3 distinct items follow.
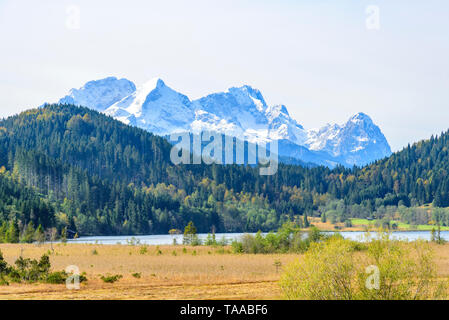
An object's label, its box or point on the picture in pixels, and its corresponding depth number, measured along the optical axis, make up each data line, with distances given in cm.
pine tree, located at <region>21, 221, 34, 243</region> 12945
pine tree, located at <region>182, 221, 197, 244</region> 12072
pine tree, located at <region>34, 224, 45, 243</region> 12083
